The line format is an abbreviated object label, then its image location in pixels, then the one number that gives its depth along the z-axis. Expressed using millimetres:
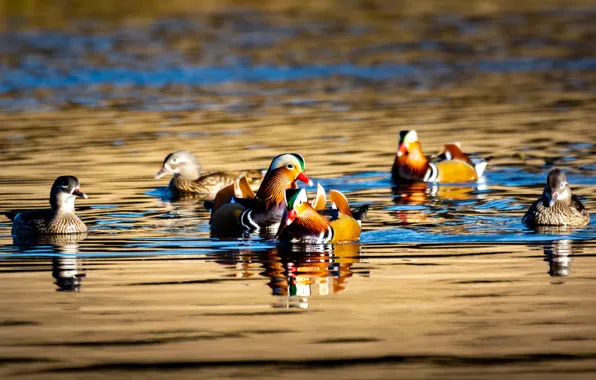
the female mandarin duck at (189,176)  20984
